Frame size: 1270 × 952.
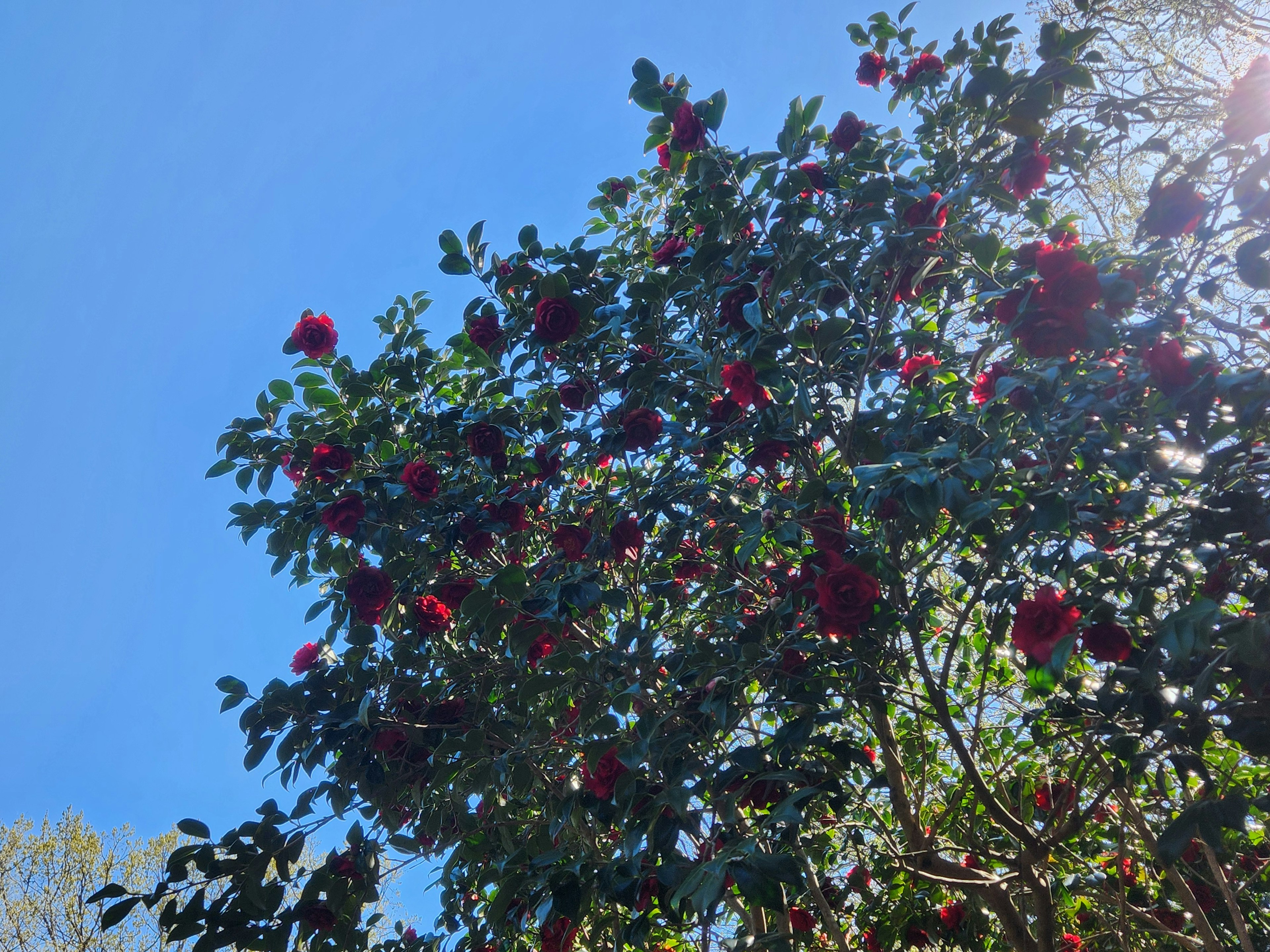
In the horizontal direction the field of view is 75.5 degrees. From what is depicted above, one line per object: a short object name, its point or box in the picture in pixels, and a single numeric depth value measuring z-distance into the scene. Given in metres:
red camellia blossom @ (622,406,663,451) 2.00
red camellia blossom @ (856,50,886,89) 2.43
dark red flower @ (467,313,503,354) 2.27
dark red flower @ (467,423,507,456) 2.18
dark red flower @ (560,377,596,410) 2.25
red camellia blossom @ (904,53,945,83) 2.29
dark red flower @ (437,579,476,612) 2.20
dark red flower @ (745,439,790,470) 1.89
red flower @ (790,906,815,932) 2.38
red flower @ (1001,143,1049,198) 1.79
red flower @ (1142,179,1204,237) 1.43
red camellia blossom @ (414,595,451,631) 2.25
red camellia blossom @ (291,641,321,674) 2.27
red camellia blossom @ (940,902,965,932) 2.42
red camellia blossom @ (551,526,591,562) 2.19
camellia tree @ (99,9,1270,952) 1.42
